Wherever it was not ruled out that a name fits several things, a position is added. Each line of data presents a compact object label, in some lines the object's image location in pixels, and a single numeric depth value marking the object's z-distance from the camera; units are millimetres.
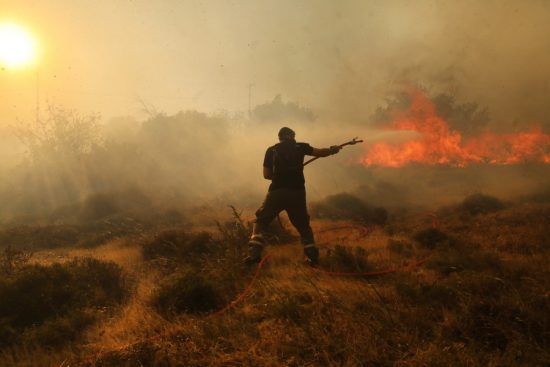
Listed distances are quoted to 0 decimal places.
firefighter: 5992
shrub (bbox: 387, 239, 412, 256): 6781
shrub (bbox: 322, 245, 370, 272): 5707
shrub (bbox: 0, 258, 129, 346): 4094
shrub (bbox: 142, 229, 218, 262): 7531
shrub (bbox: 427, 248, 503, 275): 5105
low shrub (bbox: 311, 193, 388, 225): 13070
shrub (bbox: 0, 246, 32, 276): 5552
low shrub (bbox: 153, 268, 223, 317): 4402
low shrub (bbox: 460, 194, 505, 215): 13938
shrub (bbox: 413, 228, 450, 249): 7426
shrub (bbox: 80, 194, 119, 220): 21219
